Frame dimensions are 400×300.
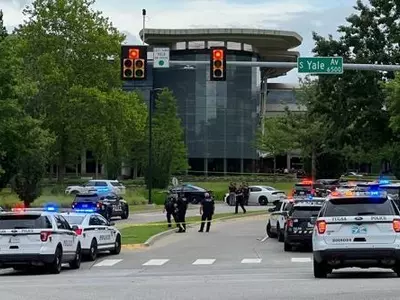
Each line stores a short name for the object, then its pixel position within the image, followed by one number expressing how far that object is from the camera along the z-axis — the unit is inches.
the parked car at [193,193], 2543.6
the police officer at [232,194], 2465.7
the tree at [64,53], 2972.4
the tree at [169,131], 3099.7
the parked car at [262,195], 2576.3
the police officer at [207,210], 1585.9
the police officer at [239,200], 2087.8
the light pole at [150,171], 2552.4
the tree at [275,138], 3494.1
